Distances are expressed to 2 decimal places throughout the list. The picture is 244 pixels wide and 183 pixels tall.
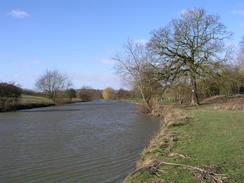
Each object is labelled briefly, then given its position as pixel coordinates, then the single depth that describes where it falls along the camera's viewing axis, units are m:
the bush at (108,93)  99.29
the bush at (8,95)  37.53
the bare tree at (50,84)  65.42
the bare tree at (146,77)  28.62
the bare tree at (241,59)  46.78
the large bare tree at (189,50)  27.19
